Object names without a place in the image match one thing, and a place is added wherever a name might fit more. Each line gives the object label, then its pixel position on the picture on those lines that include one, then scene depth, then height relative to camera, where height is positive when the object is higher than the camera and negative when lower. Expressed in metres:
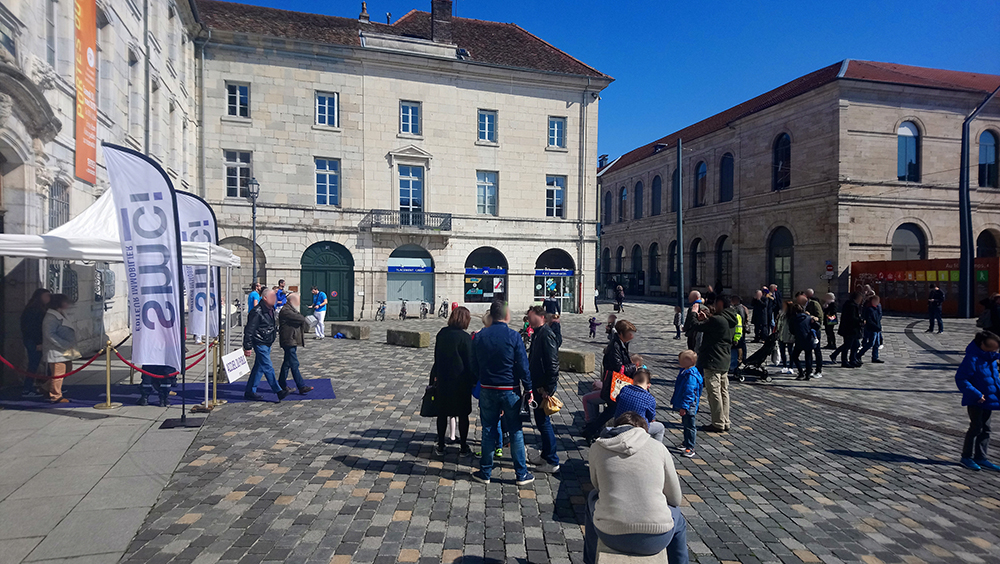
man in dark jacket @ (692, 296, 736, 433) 7.57 -1.21
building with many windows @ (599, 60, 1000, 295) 30.59 +6.49
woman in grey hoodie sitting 3.24 -1.35
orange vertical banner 11.27 +4.14
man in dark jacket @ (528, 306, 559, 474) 6.08 -1.18
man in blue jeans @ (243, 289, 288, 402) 9.09 -1.04
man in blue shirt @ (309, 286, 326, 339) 17.91 -1.04
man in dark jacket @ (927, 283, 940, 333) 20.20 -0.99
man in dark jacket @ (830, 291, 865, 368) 13.22 -1.31
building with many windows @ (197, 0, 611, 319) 24.70 +6.06
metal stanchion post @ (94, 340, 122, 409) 8.44 -1.90
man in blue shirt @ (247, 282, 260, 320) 16.53 -0.65
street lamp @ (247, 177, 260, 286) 20.88 +3.49
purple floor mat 8.72 -2.13
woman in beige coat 8.70 -1.12
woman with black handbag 6.33 -1.10
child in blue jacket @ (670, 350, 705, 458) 6.43 -1.44
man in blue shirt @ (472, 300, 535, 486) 5.66 -1.13
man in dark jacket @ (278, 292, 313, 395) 9.15 -0.97
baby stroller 11.83 -1.84
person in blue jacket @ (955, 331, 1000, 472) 6.28 -1.33
